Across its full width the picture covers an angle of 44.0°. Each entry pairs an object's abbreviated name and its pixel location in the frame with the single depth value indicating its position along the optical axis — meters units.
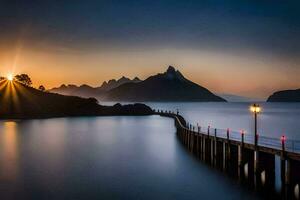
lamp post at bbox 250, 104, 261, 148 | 30.12
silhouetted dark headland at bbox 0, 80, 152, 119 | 145.38
